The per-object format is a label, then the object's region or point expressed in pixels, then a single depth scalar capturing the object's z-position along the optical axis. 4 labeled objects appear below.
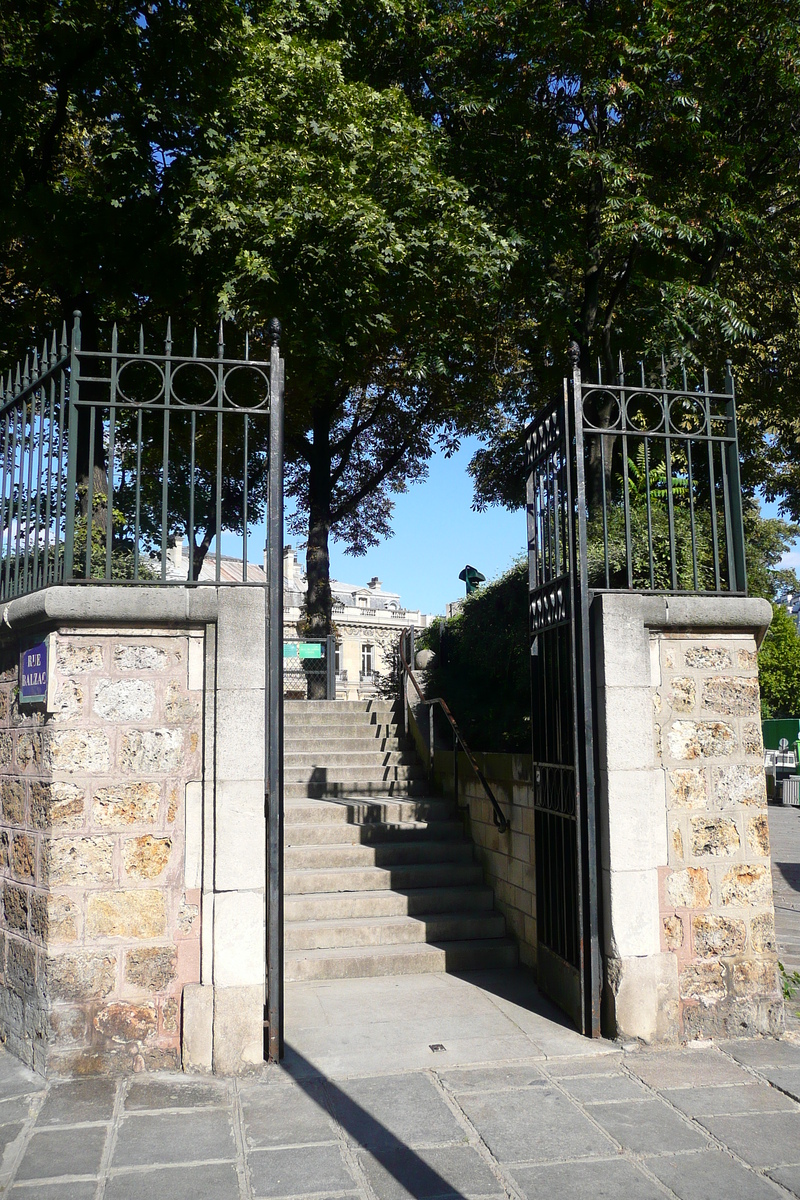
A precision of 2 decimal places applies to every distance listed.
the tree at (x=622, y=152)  10.91
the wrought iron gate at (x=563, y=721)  5.23
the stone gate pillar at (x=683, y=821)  5.11
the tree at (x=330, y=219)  11.57
